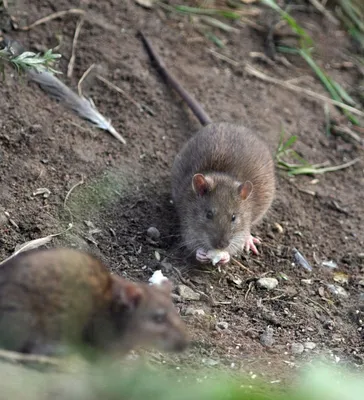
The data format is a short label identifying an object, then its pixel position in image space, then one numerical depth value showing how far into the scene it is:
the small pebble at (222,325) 8.36
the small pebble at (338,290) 9.76
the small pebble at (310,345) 8.44
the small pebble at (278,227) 10.95
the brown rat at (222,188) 10.00
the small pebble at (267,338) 8.30
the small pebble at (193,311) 8.44
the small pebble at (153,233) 9.93
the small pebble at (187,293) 8.84
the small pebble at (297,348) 8.28
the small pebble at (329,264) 10.38
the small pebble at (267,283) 9.46
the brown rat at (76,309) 5.76
